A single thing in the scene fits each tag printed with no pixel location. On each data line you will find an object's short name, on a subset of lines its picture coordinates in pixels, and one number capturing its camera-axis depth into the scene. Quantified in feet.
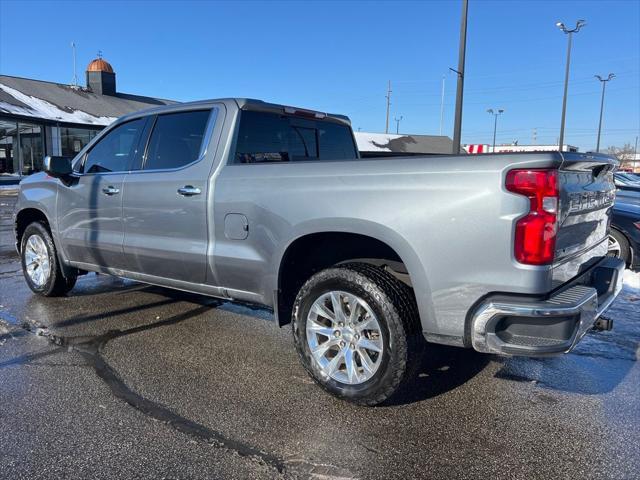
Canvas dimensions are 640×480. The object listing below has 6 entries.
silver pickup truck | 8.99
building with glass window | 93.25
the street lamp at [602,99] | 132.46
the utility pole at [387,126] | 212.84
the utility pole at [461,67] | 40.60
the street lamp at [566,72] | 92.22
